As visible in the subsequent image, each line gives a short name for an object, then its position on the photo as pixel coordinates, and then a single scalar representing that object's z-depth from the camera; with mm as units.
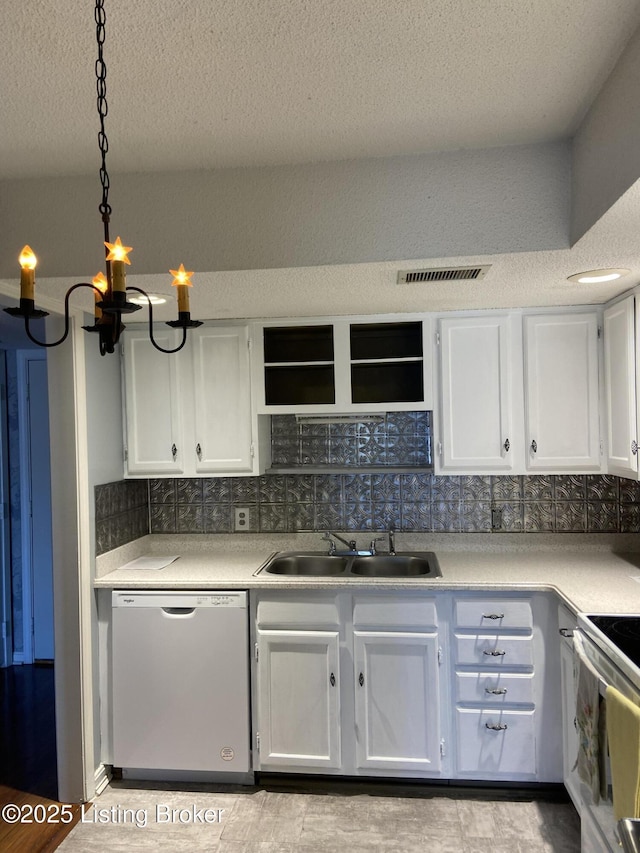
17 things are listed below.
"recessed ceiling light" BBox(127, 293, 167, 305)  2242
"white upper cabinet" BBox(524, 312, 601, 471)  2723
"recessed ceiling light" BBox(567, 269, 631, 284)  2127
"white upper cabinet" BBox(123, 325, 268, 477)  2906
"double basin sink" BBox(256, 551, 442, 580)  2887
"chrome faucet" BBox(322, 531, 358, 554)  2984
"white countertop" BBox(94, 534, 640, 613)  2389
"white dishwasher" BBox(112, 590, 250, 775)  2562
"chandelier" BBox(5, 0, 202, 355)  1035
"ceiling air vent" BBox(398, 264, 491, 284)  2020
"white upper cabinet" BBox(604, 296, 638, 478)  2404
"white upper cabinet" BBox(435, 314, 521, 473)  2766
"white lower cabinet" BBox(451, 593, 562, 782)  2414
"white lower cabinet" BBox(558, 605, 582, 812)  2199
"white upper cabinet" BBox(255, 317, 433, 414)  2848
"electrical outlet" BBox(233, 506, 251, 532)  3199
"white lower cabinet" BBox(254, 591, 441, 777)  2484
